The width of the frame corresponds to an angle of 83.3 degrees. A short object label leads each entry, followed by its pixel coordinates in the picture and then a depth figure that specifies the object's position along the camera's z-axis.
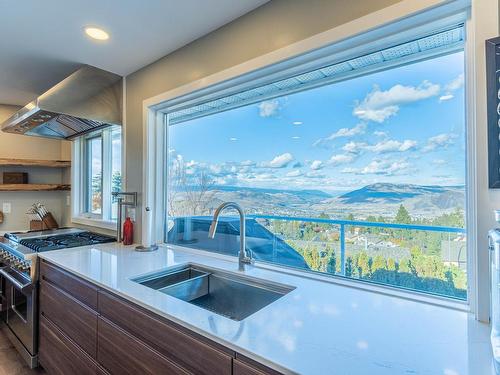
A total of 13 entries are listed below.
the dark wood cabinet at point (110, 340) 0.91
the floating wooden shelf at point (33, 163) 3.09
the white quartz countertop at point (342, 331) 0.74
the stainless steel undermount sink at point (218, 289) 1.41
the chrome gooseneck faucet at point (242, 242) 1.61
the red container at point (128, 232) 2.30
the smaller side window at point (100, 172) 2.82
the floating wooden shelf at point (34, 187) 3.08
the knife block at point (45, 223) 3.27
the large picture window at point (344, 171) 1.27
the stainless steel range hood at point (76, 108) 1.98
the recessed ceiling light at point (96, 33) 1.73
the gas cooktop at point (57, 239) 2.15
